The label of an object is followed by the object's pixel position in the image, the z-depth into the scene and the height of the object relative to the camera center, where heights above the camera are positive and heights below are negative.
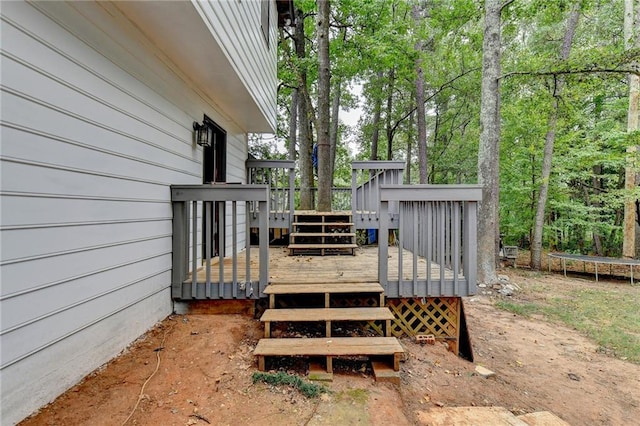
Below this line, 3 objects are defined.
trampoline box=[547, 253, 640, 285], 8.43 -1.33
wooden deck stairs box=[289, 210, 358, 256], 5.34 -0.37
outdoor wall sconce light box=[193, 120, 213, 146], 3.98 +1.09
